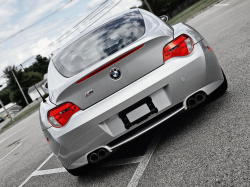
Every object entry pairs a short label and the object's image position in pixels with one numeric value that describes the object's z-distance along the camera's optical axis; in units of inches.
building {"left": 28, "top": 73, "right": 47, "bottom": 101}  3388.3
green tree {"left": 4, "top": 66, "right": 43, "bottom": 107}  3240.7
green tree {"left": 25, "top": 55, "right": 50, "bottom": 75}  4239.7
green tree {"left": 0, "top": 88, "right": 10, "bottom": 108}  4547.2
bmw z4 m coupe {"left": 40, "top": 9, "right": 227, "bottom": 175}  111.4
